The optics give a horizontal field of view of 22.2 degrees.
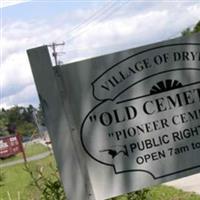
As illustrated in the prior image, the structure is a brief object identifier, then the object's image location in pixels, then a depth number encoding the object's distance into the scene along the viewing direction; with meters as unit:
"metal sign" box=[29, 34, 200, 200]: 3.50
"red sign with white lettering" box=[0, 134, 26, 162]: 36.32
